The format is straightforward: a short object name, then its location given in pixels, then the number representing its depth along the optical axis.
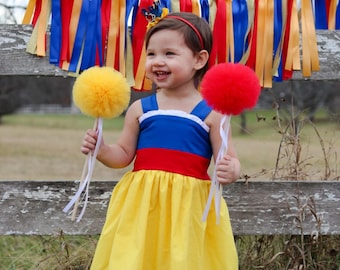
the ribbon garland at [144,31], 3.07
